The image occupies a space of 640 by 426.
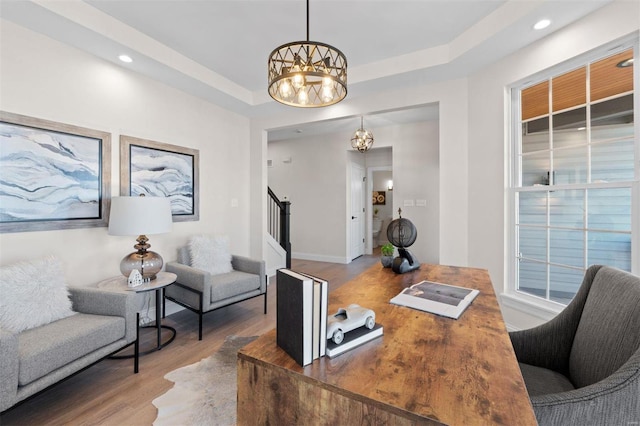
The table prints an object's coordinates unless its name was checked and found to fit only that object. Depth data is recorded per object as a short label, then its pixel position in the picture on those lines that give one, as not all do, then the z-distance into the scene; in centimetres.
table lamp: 245
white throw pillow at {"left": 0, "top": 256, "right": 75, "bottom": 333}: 182
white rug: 172
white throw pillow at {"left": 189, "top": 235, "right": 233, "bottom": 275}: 327
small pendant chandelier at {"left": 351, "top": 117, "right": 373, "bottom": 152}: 468
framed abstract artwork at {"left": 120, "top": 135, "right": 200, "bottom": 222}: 299
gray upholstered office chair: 83
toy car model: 95
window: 208
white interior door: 644
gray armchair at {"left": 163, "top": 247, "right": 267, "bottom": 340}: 278
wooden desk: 69
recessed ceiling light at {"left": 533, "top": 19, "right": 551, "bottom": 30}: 222
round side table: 242
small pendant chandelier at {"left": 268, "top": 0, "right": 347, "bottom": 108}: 151
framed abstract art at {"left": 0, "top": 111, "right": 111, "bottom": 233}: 221
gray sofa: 147
